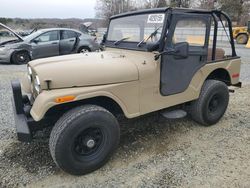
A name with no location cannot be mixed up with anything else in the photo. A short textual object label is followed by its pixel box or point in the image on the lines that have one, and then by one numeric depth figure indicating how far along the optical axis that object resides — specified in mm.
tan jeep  2021
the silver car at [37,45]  7332
